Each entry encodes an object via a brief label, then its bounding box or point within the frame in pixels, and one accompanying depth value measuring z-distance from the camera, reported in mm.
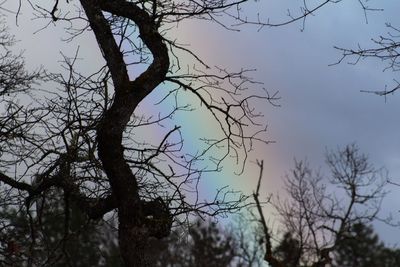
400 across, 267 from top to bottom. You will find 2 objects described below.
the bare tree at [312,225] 17922
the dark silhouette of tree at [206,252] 36531
